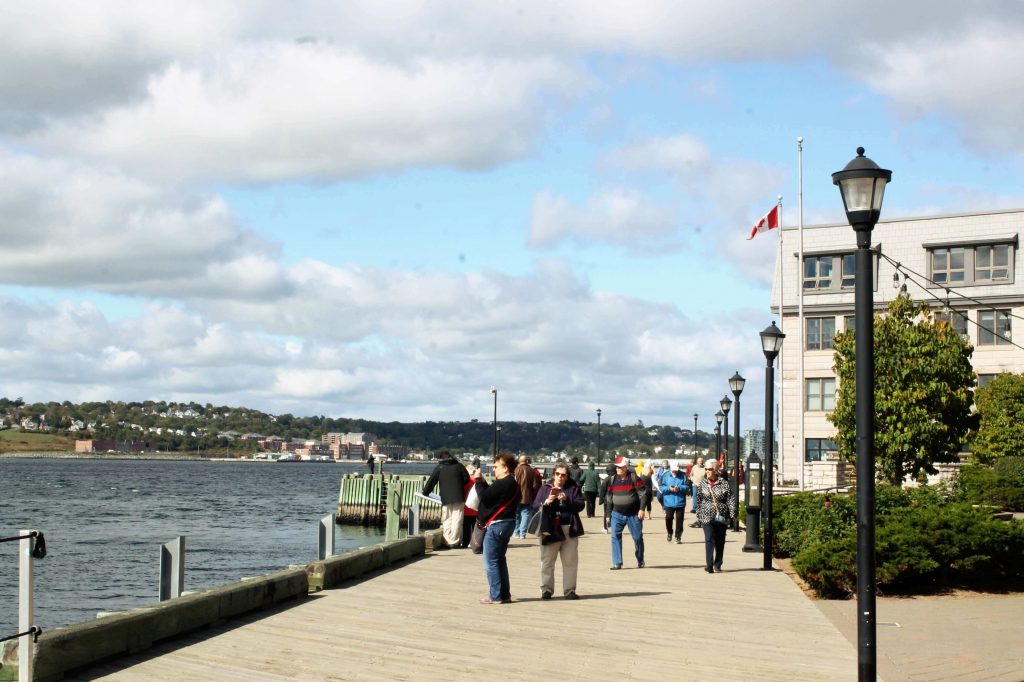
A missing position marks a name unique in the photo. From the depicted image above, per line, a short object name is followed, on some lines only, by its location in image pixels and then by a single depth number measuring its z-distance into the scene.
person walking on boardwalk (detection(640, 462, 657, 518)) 34.28
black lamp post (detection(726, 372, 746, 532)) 33.38
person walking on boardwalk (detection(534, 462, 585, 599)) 15.52
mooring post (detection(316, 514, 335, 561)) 17.39
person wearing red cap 19.48
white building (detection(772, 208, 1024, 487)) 67.19
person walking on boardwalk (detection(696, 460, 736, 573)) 19.08
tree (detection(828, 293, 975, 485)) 47.16
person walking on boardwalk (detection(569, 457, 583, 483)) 36.34
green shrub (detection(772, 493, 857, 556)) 20.55
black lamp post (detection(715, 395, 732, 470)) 45.16
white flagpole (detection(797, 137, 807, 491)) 55.31
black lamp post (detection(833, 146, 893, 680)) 9.44
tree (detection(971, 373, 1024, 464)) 51.25
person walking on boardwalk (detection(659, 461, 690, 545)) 24.86
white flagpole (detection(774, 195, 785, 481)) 68.62
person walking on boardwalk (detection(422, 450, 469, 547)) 22.47
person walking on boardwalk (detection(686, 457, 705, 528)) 28.74
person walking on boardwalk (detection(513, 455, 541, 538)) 17.89
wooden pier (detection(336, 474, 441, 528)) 64.06
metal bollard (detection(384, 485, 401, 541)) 22.93
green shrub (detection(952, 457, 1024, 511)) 36.94
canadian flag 53.62
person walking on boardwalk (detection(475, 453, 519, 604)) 14.74
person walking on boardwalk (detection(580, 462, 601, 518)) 34.44
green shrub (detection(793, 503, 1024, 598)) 16.86
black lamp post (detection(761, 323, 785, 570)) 20.81
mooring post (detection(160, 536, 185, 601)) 13.09
